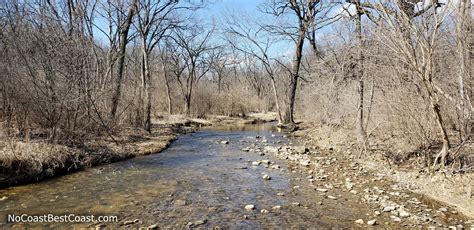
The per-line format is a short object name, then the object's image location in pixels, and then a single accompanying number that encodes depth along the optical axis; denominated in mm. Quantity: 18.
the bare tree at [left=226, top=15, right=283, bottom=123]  25969
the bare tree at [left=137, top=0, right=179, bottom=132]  18208
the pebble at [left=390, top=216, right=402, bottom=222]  6013
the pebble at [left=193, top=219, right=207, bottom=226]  6020
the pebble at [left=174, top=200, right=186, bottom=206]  7129
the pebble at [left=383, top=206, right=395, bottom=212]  6500
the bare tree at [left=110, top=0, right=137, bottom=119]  16727
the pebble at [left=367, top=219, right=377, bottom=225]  5896
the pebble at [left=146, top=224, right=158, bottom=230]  5797
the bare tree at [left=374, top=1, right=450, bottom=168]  6922
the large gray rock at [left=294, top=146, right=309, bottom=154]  13336
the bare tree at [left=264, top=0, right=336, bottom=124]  20455
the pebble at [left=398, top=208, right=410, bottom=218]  6215
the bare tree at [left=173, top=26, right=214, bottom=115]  32188
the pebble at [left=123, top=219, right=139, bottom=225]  6008
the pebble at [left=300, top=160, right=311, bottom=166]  11145
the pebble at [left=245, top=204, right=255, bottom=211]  6872
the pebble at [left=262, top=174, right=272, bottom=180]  9375
